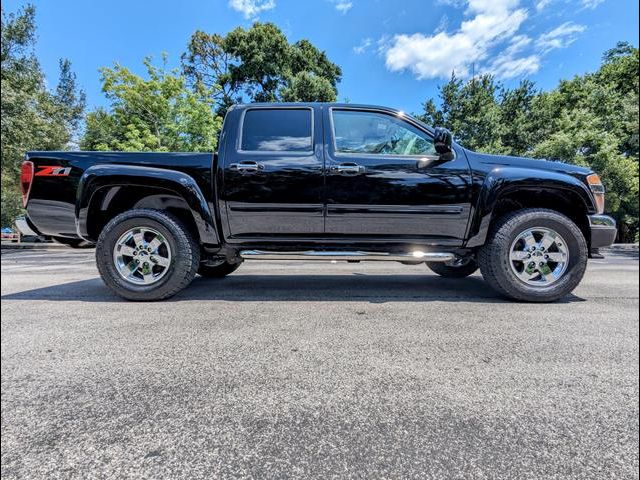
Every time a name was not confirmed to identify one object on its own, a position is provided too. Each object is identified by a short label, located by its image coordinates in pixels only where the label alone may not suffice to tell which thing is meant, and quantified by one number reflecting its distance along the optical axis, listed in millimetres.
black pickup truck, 2824
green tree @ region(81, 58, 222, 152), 16812
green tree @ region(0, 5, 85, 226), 14055
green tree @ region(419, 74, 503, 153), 21953
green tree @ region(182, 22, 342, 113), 25547
